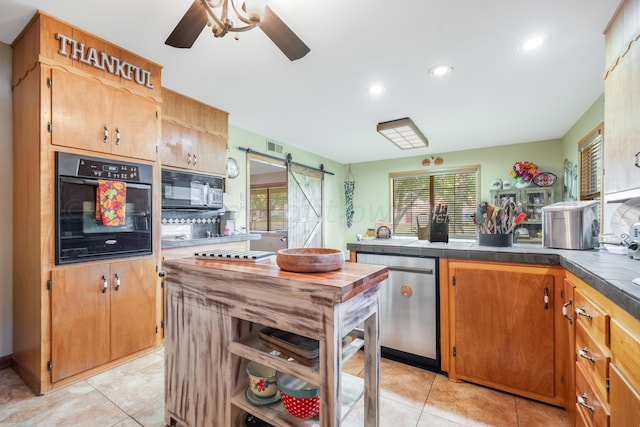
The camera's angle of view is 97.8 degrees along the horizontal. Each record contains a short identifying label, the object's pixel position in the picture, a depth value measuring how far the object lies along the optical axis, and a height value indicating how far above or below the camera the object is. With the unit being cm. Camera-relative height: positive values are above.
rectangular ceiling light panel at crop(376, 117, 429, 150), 367 +117
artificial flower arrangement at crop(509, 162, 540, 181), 455 +70
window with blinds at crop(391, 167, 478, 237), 536 +35
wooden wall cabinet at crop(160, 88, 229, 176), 286 +89
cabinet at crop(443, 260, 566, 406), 171 -75
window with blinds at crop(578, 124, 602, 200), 302 +57
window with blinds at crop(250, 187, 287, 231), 648 +13
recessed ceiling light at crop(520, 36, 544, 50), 198 +124
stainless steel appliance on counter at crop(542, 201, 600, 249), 184 -9
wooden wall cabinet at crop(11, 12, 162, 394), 183 +2
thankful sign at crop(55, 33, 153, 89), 190 +114
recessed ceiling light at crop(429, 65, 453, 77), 237 +125
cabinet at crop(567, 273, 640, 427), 86 -55
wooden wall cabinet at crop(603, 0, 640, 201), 146 +62
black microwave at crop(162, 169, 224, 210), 291 +27
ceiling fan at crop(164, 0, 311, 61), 129 +102
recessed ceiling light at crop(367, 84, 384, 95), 272 +124
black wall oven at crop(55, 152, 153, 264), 191 +4
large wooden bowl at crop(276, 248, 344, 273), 112 -19
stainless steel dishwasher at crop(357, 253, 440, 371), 208 -74
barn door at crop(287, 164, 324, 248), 497 +14
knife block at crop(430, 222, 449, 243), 228 -14
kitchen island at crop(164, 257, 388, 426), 95 -48
